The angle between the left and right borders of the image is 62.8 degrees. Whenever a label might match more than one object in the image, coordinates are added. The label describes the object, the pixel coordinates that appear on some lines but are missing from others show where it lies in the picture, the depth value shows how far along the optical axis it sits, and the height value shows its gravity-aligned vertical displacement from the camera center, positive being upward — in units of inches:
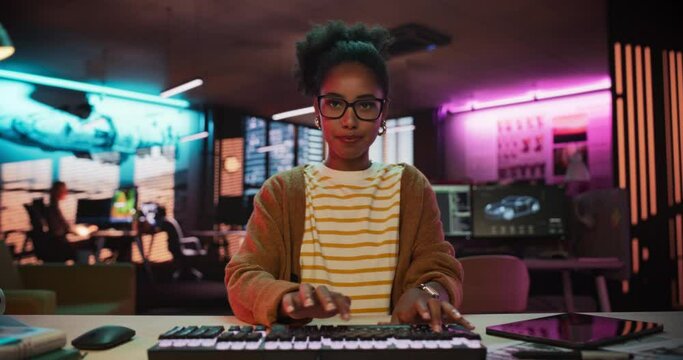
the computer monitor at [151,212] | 352.2 -0.1
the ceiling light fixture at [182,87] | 300.0 +67.6
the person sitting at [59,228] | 245.4 -8.2
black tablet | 28.1 -6.4
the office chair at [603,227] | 129.4 -3.0
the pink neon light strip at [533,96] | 362.9 +81.4
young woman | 43.3 +0.3
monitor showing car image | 142.8 +0.5
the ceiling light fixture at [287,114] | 424.8 +76.1
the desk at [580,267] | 119.3 -11.5
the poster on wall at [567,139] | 372.5 +50.6
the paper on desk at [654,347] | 26.7 -6.7
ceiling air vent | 252.5 +82.6
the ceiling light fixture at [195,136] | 403.2 +54.9
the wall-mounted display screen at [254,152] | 426.0 +46.1
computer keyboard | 22.4 -5.4
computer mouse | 29.3 -6.8
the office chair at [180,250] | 315.3 -22.7
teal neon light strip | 320.8 +77.6
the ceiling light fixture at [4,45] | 71.7 +21.8
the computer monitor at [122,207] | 297.5 +2.5
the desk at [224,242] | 358.0 -20.0
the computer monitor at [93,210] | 297.9 +0.8
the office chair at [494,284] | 79.7 -10.0
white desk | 33.9 -7.6
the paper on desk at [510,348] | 26.5 -6.7
